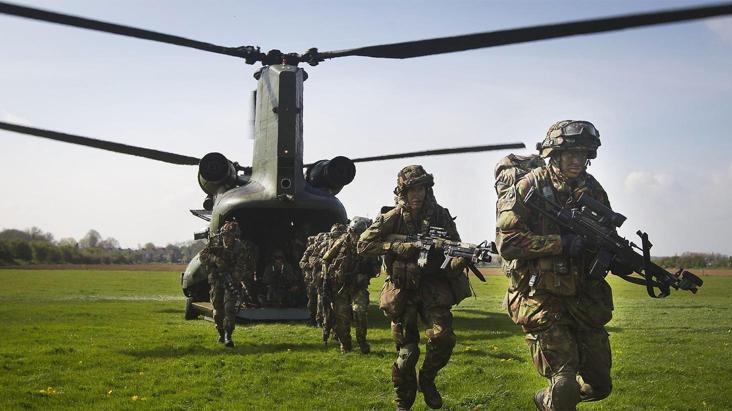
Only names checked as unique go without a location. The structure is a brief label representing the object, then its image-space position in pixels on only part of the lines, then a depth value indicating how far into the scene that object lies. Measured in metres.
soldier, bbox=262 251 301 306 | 16.59
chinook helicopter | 14.84
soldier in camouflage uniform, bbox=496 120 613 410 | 5.85
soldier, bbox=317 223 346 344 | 12.62
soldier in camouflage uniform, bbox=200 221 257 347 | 12.71
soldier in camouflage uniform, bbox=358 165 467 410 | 7.38
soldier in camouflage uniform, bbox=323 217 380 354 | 11.81
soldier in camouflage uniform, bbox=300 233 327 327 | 13.86
